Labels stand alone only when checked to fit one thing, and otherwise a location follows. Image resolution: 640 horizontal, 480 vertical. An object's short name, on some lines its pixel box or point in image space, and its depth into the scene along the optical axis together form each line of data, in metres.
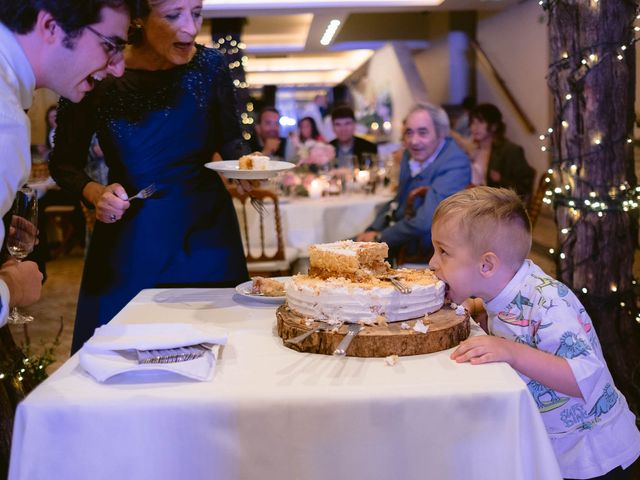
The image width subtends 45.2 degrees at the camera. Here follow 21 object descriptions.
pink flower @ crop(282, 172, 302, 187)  5.84
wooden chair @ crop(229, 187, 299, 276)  5.30
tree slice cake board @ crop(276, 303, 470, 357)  1.62
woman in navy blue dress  2.61
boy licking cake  1.76
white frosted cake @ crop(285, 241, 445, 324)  1.67
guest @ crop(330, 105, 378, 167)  7.32
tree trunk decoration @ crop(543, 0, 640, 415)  3.04
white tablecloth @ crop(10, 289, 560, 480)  1.43
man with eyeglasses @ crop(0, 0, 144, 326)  1.29
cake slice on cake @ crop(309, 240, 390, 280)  1.77
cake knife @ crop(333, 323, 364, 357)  1.56
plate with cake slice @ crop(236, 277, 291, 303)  2.14
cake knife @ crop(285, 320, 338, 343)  1.63
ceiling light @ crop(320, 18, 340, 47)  11.27
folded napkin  1.51
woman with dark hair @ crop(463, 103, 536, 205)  7.31
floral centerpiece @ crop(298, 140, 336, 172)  6.18
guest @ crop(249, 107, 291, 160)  8.68
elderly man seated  4.27
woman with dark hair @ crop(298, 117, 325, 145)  10.33
